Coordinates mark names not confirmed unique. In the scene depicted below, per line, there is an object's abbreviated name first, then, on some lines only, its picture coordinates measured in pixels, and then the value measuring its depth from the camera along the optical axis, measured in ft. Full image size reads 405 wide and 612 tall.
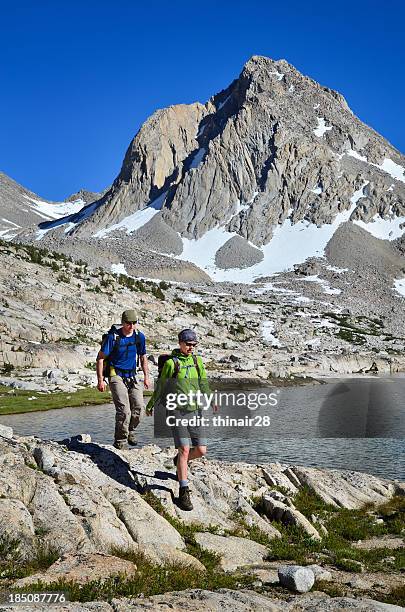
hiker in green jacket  43.57
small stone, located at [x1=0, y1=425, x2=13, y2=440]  50.23
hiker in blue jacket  49.19
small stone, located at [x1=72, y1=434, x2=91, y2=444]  57.45
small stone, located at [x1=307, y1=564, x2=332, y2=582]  34.81
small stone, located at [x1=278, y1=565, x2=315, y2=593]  31.94
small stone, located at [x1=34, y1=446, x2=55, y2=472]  43.19
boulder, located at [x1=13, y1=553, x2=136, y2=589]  28.86
